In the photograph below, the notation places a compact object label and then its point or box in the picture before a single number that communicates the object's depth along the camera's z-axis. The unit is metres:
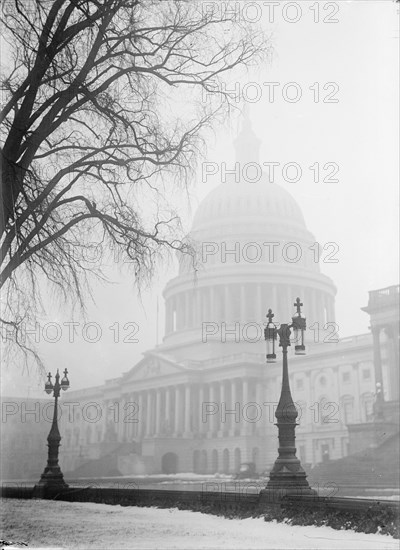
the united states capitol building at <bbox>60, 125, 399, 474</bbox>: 76.44
